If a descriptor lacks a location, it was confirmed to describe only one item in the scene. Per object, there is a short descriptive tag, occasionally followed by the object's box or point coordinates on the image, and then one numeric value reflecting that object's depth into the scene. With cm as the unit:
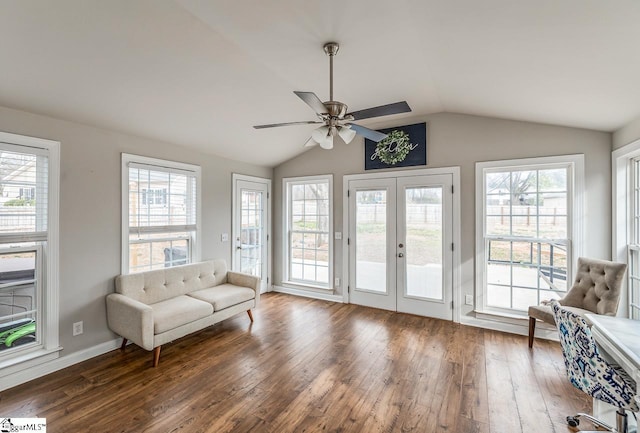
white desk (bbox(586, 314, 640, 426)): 146
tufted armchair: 268
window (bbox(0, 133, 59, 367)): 244
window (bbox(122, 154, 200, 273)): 329
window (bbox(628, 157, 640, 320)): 278
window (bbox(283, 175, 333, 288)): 494
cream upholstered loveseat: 276
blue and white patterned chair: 155
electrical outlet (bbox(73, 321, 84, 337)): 282
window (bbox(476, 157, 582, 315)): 337
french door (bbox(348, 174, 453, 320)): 400
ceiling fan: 211
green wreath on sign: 423
